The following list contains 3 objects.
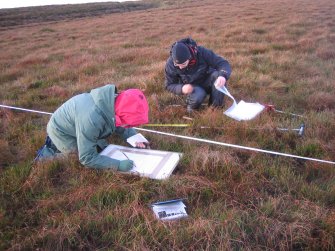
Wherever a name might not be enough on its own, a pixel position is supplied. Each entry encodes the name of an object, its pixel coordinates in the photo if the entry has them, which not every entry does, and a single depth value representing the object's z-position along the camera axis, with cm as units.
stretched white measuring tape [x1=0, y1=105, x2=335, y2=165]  367
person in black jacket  532
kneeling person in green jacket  337
